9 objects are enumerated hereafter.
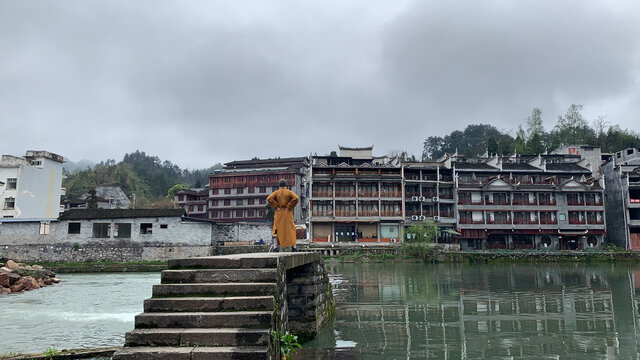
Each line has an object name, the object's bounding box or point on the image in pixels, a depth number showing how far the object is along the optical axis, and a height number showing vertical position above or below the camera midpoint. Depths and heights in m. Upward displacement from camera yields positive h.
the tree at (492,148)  78.19 +14.93
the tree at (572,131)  90.06 +21.27
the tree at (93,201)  65.98 +5.04
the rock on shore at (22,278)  26.12 -2.78
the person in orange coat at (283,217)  12.16 +0.46
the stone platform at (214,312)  6.15 -1.20
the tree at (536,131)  88.38 +21.59
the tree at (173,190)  92.17 +9.37
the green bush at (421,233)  51.34 -0.06
